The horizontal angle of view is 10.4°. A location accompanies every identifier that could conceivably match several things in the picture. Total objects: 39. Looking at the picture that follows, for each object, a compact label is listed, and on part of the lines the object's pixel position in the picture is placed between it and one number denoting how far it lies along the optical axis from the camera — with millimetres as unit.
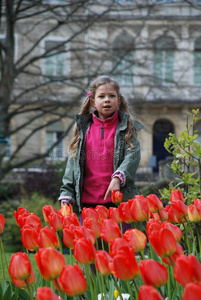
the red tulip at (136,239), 3332
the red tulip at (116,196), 3942
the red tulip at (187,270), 3032
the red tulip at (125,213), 3618
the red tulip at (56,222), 3574
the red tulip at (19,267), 3207
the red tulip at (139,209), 3546
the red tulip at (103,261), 3199
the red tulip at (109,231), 3402
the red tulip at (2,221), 3594
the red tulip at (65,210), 3819
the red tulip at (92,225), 3524
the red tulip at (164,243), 3207
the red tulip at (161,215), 3757
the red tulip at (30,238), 3447
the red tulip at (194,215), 3567
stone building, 11267
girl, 4476
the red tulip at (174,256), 3235
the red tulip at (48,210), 3690
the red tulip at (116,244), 3199
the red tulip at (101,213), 3679
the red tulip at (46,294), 3024
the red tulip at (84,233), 3373
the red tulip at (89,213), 3650
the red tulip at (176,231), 3384
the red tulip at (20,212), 3717
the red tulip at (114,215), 3670
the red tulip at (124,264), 3095
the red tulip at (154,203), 3713
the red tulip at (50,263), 3131
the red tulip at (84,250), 3243
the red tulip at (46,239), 3341
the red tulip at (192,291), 2651
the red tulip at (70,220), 3568
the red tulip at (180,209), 3657
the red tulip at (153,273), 3059
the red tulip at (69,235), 3449
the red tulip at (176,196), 3757
